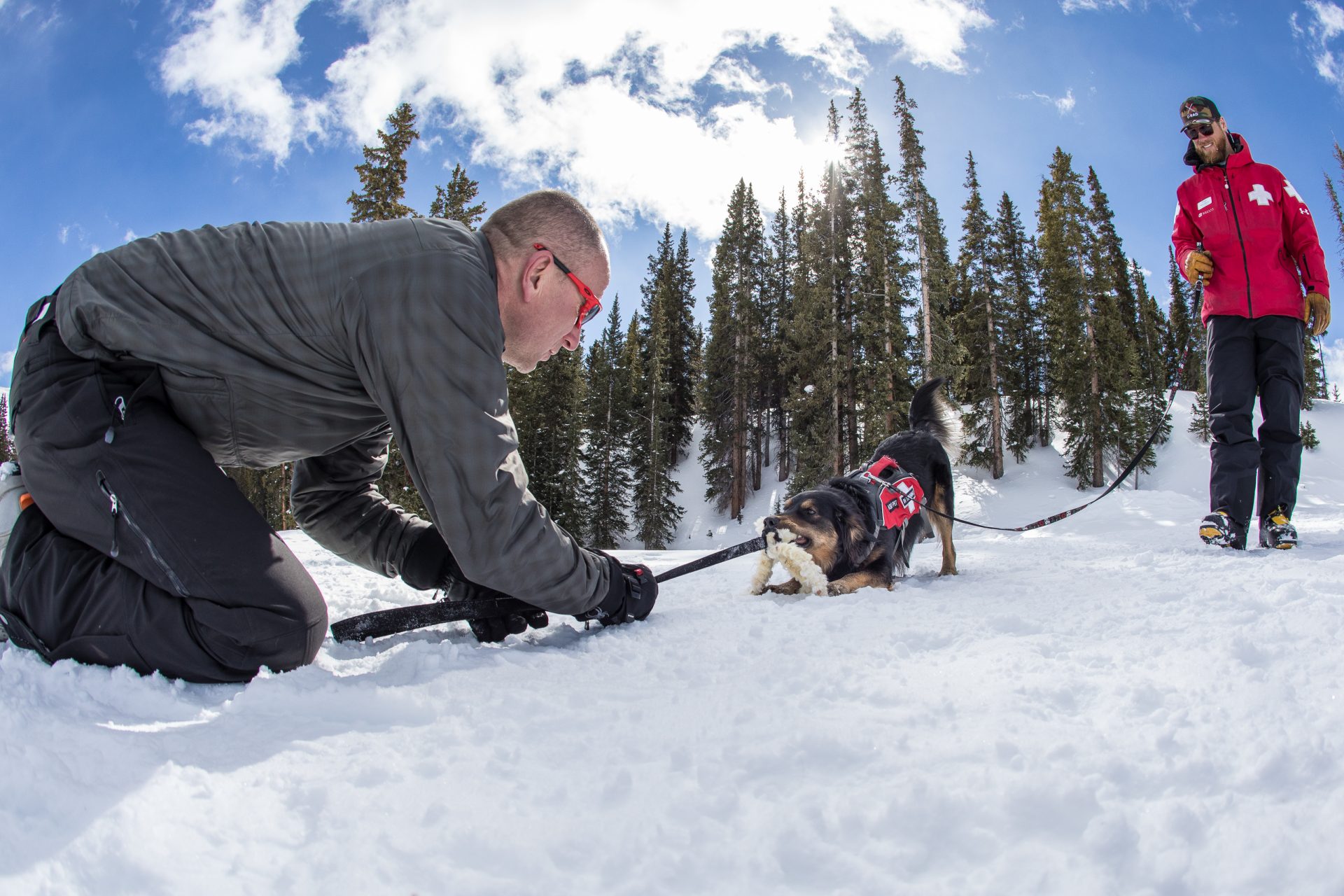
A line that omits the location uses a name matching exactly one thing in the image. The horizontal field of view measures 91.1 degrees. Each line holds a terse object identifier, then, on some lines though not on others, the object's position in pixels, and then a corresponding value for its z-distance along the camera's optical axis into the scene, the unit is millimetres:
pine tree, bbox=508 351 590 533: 26188
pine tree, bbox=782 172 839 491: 22000
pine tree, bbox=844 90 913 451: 20812
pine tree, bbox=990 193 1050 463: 25781
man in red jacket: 4176
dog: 3779
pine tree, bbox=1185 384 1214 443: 24047
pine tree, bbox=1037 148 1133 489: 22516
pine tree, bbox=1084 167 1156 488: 22391
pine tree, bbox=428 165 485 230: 20031
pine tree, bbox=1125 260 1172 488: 23219
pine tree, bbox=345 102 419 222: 18484
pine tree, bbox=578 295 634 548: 27188
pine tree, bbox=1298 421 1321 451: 20953
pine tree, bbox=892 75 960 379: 21062
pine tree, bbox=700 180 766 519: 28812
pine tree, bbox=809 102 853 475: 22734
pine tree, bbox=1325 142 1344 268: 32906
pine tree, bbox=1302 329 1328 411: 27188
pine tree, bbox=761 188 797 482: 30734
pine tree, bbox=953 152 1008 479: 24188
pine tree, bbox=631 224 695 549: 27828
